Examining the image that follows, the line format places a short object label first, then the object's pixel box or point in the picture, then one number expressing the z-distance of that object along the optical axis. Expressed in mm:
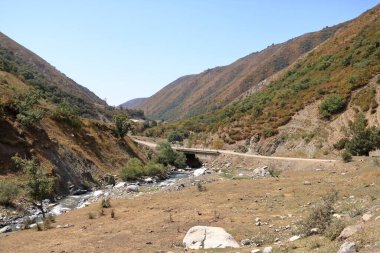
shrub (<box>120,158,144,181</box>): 50719
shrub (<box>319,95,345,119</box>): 65750
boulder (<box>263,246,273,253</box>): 14492
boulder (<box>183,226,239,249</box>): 17531
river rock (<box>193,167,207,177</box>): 55344
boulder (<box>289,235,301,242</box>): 16172
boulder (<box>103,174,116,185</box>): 49812
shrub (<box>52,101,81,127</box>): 56344
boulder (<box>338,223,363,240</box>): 13445
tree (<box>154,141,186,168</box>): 65375
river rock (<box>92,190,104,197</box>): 41219
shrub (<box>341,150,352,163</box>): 42719
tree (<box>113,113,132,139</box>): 66562
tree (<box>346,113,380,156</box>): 48125
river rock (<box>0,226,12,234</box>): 27556
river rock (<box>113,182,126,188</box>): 45925
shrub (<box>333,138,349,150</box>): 54850
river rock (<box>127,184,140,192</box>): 42219
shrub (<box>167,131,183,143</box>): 108250
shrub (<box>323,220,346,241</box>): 14133
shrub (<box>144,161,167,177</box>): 53562
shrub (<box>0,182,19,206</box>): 33531
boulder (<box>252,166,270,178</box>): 48094
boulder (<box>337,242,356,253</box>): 11898
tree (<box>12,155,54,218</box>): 29422
